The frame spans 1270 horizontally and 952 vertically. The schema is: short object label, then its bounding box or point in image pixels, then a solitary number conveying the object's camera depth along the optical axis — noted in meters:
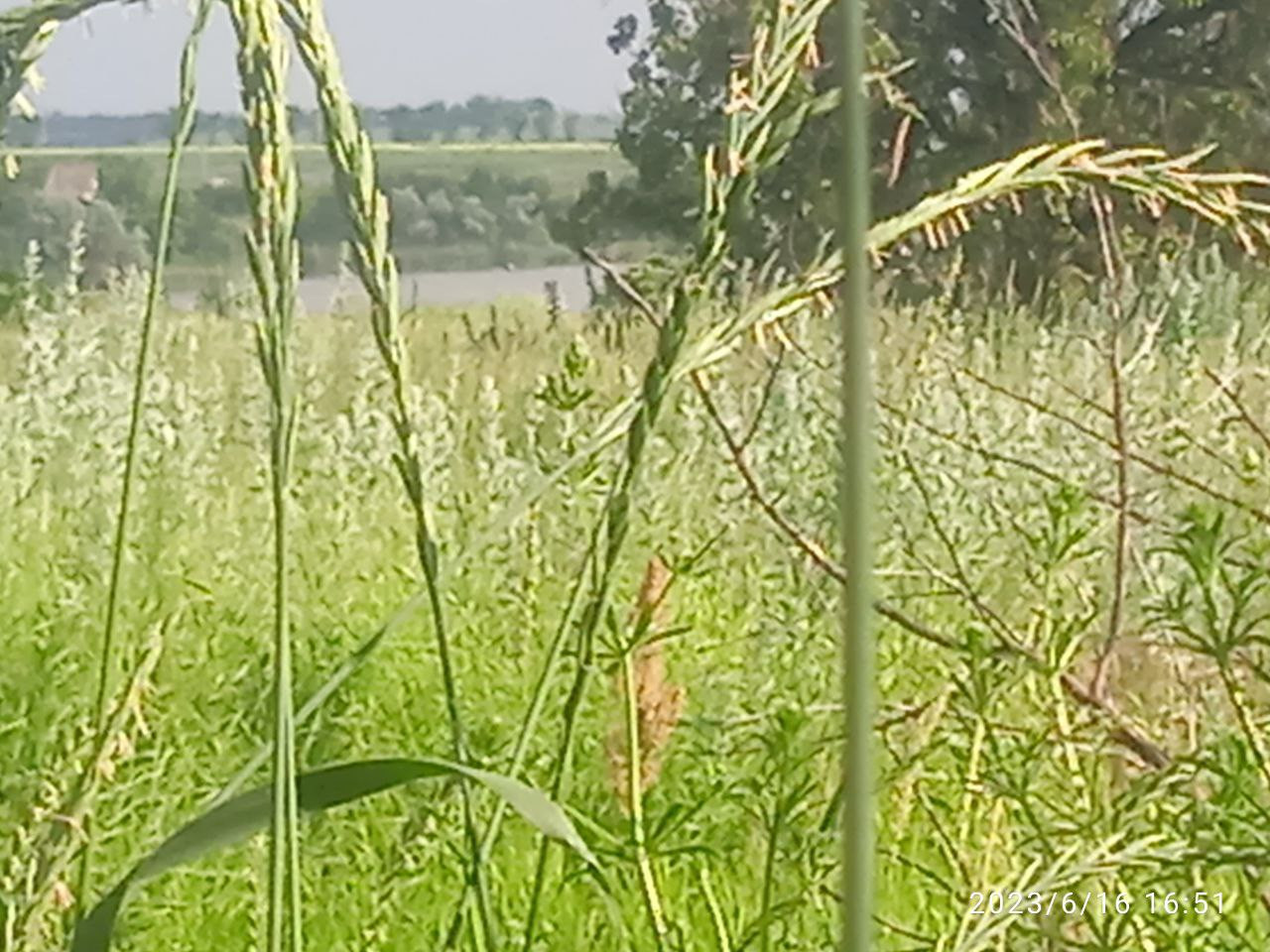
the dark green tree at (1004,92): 12.95
